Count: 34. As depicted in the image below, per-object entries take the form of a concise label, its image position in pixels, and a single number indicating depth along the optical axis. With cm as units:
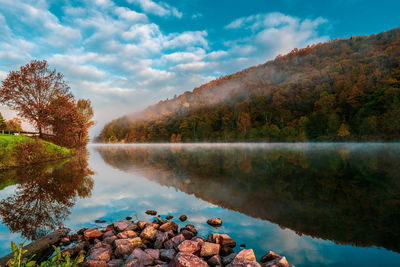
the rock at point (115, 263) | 425
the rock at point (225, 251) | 488
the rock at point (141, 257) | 428
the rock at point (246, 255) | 431
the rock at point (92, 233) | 560
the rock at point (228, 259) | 441
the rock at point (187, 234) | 554
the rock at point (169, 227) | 600
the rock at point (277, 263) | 408
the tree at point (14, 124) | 8912
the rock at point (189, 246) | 459
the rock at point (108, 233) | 566
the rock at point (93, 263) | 407
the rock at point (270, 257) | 462
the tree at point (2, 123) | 7112
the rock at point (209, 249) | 462
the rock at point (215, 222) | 679
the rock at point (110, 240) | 524
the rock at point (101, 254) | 440
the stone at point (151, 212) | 791
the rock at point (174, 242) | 501
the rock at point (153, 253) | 453
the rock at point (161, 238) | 522
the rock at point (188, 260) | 394
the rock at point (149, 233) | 555
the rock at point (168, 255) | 446
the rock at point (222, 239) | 527
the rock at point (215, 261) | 431
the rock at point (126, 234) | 547
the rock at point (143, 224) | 616
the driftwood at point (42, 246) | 455
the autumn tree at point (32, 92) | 2883
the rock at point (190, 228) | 607
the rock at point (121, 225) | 613
